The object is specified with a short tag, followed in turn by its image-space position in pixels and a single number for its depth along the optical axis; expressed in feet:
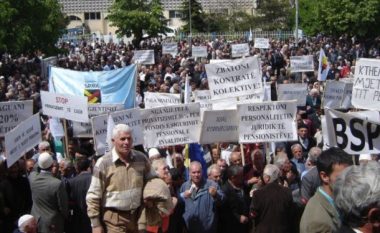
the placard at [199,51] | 106.93
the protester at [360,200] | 11.53
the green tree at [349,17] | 158.61
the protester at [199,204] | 25.49
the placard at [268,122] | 33.65
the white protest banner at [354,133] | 26.25
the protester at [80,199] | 27.96
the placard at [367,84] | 32.78
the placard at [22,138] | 29.99
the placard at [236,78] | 38.27
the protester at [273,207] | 23.95
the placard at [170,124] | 34.24
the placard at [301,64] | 75.36
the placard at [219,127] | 34.40
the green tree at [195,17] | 244.22
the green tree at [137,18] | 186.39
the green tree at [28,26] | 115.65
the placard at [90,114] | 40.55
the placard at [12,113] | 35.32
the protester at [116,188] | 21.40
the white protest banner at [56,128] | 41.68
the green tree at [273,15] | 235.20
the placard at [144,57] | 93.50
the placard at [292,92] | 50.69
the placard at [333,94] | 47.34
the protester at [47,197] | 26.50
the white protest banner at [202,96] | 47.58
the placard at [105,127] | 33.17
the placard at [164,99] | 44.21
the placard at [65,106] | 38.40
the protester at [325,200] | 16.07
